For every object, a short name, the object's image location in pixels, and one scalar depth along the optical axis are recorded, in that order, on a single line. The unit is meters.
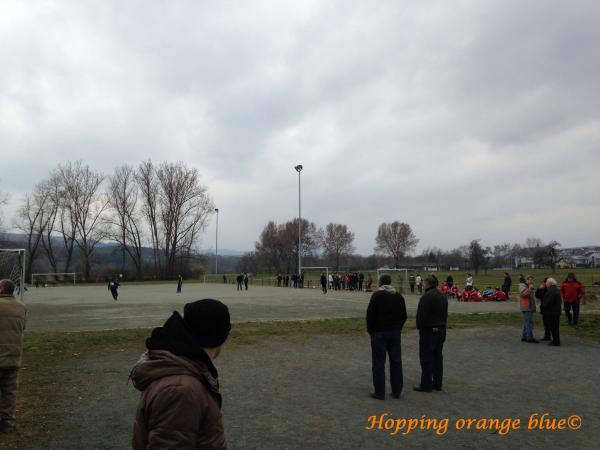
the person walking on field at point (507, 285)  26.99
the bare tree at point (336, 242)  126.31
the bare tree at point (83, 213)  70.19
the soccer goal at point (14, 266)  19.31
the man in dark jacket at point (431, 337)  7.19
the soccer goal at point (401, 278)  34.54
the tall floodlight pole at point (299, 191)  48.25
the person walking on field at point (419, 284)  33.60
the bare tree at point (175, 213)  74.38
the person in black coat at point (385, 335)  6.73
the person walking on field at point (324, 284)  36.27
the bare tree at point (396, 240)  126.06
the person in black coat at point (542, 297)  11.83
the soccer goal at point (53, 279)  61.54
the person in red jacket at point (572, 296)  14.53
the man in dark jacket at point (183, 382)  2.02
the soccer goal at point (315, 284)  42.94
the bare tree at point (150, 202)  74.00
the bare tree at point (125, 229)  72.75
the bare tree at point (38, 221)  69.81
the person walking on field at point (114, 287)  26.66
